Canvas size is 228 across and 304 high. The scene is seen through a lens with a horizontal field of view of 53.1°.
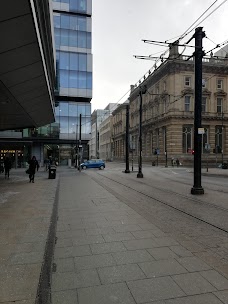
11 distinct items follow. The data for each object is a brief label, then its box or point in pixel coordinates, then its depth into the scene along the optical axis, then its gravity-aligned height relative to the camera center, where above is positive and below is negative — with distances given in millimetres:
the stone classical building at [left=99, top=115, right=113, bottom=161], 83494 +4807
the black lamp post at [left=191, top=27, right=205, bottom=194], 9784 +2222
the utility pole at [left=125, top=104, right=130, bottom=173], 22518 +1637
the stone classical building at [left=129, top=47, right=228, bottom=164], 43594 +8550
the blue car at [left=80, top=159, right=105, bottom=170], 35486 -1975
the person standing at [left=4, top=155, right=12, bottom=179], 17569 -1053
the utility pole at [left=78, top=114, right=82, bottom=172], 31156 -74
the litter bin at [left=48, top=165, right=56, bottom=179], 18278 -1729
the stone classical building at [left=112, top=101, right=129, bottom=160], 67526 +6362
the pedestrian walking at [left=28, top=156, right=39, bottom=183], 15173 -1110
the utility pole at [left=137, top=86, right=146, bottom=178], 18297 +880
